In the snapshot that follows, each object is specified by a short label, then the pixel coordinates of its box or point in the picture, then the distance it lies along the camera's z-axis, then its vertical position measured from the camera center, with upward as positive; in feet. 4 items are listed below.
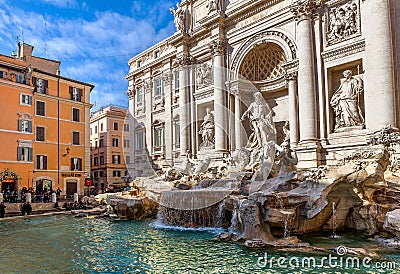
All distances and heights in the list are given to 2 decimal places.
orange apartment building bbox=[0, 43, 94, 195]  80.79 +10.10
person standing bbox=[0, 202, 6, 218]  56.24 -7.07
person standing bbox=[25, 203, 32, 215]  59.98 -7.41
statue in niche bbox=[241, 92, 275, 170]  53.83 +5.81
